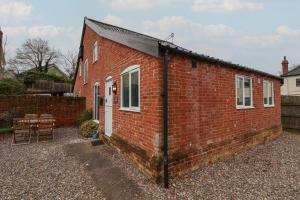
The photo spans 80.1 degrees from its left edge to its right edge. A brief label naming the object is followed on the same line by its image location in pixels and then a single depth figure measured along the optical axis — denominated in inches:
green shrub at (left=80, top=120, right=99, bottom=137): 335.9
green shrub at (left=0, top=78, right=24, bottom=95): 433.1
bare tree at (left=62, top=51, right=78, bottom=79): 1464.1
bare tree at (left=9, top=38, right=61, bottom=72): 1346.0
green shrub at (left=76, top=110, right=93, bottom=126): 410.0
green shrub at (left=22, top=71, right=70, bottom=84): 976.3
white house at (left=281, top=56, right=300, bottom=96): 943.0
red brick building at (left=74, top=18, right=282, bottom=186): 157.6
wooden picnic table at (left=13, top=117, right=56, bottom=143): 302.7
